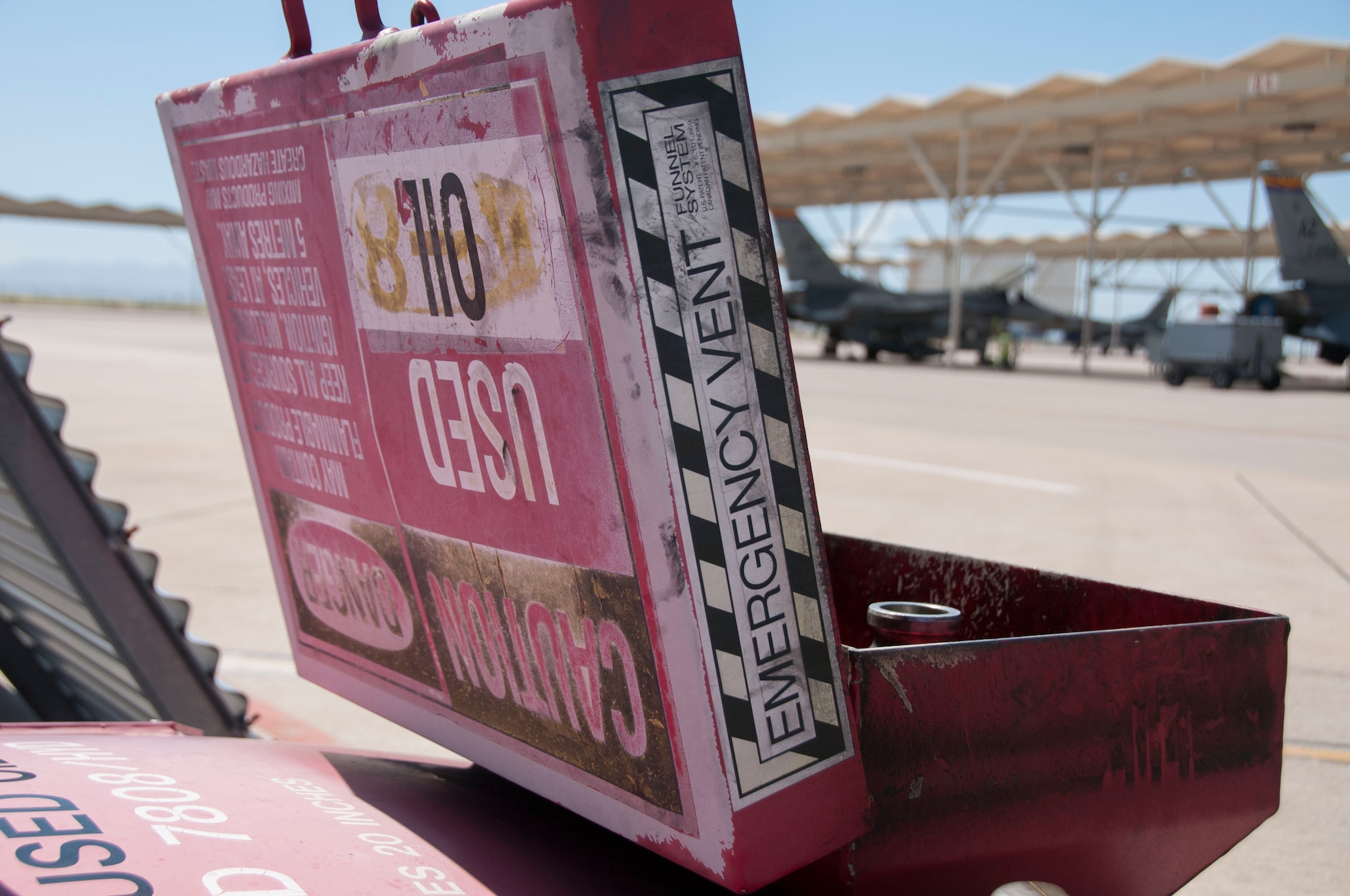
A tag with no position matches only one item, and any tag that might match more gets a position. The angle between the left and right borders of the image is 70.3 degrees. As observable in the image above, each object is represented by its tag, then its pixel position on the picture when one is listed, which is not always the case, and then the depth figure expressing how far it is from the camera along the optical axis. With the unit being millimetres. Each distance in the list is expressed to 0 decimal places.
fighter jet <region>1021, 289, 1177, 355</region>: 46281
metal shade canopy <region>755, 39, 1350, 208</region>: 22281
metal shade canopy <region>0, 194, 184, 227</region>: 51375
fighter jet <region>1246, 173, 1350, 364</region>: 23766
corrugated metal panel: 1985
